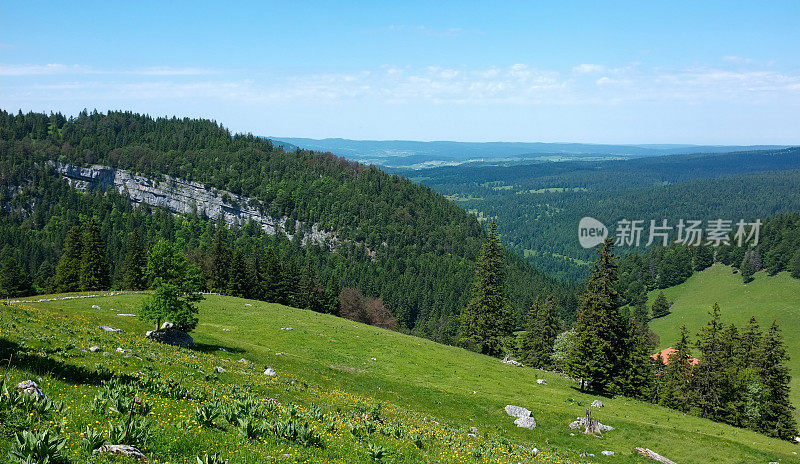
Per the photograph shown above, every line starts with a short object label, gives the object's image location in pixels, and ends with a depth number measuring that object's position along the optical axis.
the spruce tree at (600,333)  52.25
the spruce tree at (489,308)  73.25
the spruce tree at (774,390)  57.41
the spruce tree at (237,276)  90.94
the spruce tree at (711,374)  61.81
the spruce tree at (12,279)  90.00
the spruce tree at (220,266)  92.12
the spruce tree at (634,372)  54.22
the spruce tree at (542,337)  84.12
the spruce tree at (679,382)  65.12
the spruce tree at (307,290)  106.00
